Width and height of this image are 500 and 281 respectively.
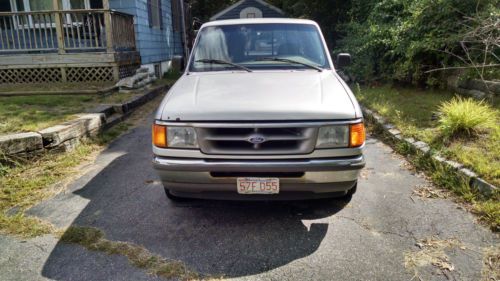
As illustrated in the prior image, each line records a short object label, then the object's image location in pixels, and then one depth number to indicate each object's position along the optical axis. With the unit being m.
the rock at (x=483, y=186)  3.52
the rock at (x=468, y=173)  3.80
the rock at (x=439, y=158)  4.28
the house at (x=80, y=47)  9.83
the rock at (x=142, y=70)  10.92
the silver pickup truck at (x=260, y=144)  2.85
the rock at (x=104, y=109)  6.59
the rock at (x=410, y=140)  5.04
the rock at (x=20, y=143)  4.40
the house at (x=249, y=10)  22.56
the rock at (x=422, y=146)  4.66
